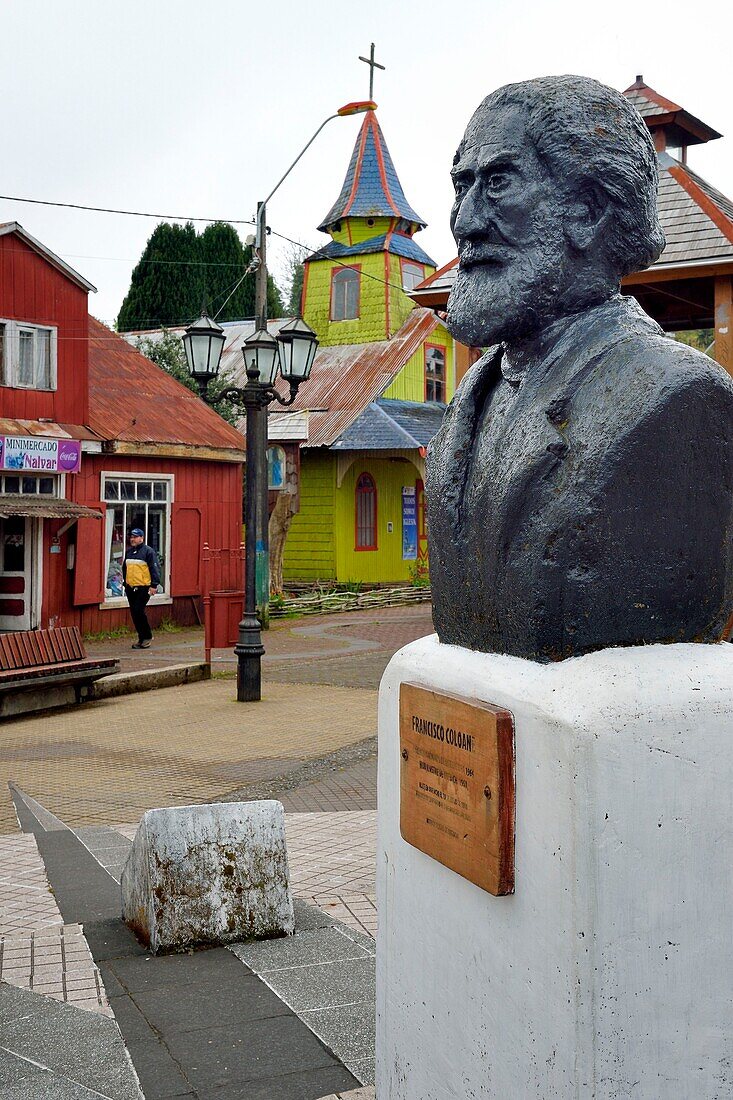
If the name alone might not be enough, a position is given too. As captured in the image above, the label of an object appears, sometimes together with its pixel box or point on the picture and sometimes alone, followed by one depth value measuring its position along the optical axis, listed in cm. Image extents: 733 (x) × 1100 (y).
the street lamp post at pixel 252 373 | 1199
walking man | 1672
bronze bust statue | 269
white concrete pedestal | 248
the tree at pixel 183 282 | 4044
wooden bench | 1145
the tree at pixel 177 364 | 2883
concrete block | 482
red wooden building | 1723
